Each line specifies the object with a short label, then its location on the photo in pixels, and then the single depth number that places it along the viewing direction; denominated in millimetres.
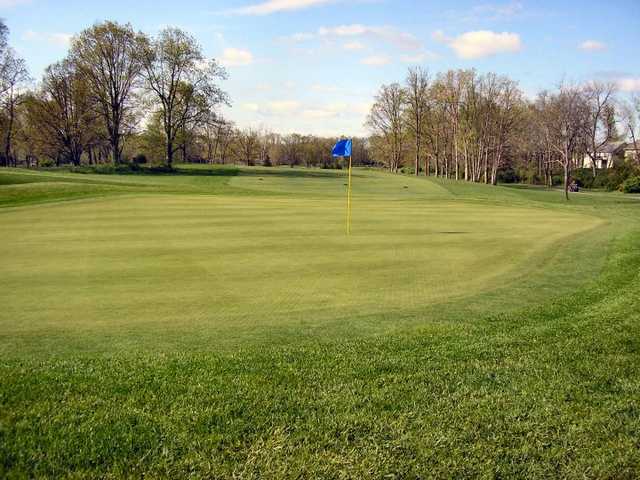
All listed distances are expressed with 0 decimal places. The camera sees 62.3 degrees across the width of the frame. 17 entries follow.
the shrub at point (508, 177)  84312
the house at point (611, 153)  102062
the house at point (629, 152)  90194
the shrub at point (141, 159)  74506
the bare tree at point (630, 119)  81062
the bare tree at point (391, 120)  84812
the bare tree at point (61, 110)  66938
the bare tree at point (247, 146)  110812
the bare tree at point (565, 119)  41375
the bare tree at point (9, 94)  58556
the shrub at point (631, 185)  59125
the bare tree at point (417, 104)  77312
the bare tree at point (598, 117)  81688
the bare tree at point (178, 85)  60531
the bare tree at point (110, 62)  57594
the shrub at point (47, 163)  74000
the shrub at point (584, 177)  70000
